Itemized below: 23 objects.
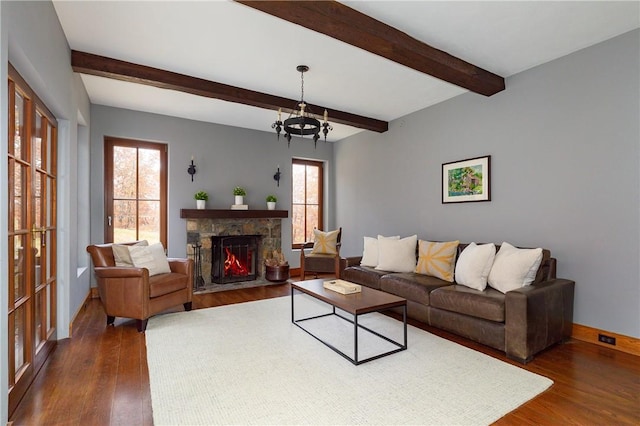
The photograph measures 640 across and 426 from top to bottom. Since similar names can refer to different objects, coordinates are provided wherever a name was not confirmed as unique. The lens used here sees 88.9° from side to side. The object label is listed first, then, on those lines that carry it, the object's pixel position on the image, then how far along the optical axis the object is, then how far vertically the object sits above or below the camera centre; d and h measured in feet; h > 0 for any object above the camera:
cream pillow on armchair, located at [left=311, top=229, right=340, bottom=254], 18.84 -1.84
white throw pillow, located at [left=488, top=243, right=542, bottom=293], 9.52 -1.73
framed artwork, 12.91 +1.29
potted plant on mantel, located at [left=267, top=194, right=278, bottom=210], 19.21 +0.54
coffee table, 8.44 -2.55
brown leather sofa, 8.39 -2.87
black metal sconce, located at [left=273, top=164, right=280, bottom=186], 19.94 +2.12
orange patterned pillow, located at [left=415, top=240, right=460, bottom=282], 12.01 -1.84
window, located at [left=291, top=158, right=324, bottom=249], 21.40 +0.82
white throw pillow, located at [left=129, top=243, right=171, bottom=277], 11.82 -1.76
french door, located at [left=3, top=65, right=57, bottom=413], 6.43 -0.54
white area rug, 6.20 -3.86
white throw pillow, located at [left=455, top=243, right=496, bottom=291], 10.37 -1.79
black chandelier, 10.37 +2.81
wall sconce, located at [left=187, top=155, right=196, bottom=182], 17.08 +2.16
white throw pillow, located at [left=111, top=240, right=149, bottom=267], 11.66 -1.59
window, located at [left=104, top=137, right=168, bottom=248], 15.76 +1.04
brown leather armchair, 10.74 -2.65
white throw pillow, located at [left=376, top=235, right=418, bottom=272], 13.44 -1.85
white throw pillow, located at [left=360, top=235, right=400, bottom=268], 14.48 -1.88
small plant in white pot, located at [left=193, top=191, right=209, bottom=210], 17.01 +0.58
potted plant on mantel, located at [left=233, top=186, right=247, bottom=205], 18.15 +0.96
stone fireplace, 17.17 -1.00
